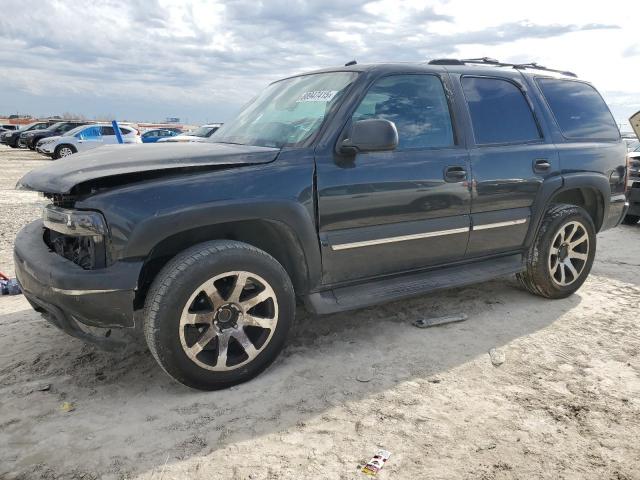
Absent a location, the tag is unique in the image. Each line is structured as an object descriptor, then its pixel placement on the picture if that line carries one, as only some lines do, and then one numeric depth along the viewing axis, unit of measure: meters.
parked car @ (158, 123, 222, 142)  16.56
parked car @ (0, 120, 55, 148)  27.92
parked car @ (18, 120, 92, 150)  25.80
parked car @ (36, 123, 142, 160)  20.33
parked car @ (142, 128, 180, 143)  23.11
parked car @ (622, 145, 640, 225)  8.36
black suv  2.65
